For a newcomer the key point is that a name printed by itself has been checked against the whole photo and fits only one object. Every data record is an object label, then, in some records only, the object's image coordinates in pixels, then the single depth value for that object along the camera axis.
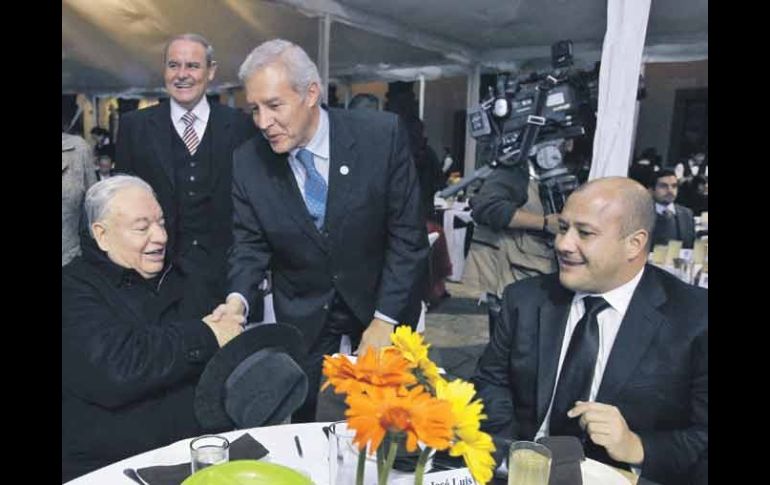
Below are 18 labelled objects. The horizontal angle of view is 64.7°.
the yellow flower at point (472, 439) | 0.71
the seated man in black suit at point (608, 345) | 1.51
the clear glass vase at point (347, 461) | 1.00
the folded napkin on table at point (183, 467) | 1.08
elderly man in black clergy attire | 1.51
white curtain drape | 2.16
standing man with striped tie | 2.36
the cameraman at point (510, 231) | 2.49
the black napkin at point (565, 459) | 1.02
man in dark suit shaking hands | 2.04
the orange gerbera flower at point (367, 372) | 0.69
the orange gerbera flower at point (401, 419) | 0.64
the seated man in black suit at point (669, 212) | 3.47
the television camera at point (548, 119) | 2.37
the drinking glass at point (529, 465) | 0.93
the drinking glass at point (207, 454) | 1.04
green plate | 0.77
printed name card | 0.94
